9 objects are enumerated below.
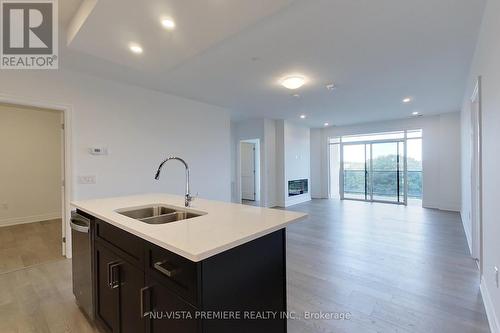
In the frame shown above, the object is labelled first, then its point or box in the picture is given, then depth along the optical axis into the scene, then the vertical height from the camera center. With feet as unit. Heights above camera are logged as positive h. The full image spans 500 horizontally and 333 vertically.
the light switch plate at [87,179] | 10.99 -0.55
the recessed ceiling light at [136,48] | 7.51 +3.77
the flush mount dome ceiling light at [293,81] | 11.29 +4.00
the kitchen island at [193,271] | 3.54 -1.82
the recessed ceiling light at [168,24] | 6.22 +3.75
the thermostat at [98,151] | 11.33 +0.78
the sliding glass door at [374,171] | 23.56 -0.64
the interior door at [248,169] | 28.30 -0.37
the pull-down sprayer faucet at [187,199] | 6.67 -0.92
